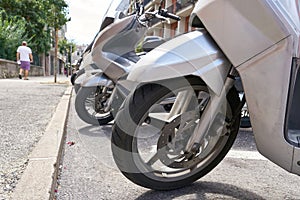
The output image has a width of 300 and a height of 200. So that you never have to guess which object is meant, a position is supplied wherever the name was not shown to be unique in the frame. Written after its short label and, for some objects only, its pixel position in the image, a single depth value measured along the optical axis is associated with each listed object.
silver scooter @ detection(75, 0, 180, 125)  2.89
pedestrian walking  10.61
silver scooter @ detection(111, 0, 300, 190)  1.32
